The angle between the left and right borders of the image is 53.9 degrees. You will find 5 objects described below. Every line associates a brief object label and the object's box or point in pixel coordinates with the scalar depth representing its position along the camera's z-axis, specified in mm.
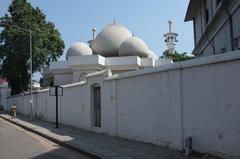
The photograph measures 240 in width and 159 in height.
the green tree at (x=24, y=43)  29153
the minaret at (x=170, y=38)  56459
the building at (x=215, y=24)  9650
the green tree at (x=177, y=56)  35685
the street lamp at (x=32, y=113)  20168
